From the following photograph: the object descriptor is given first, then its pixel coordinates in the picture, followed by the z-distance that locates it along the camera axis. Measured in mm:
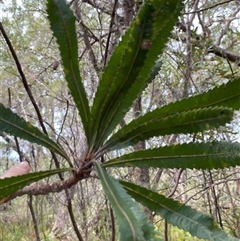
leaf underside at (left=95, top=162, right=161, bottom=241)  269
